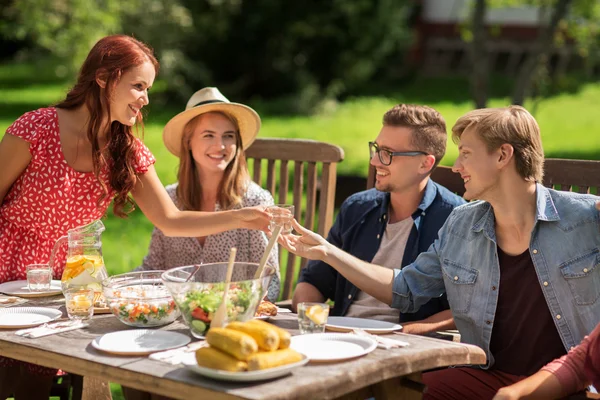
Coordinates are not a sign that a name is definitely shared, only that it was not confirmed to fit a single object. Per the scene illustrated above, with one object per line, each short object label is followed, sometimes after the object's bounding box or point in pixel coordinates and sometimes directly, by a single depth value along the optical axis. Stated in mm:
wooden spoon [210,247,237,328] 2889
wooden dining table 2555
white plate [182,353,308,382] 2533
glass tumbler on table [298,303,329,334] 3070
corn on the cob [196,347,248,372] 2557
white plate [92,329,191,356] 2861
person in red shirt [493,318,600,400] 3037
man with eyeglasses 4117
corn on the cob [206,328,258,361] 2566
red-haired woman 3943
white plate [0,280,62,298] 3646
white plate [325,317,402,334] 3180
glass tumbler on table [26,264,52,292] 3674
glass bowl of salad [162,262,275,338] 2955
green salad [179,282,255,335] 2955
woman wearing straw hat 4723
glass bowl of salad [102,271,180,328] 3160
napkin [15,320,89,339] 3080
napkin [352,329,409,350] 2959
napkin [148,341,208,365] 2770
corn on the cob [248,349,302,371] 2555
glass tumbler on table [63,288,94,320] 3234
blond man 3434
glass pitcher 3424
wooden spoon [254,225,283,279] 3079
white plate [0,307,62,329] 3182
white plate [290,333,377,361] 2793
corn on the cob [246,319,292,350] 2674
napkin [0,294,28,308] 3518
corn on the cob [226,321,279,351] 2625
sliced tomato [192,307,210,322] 2967
